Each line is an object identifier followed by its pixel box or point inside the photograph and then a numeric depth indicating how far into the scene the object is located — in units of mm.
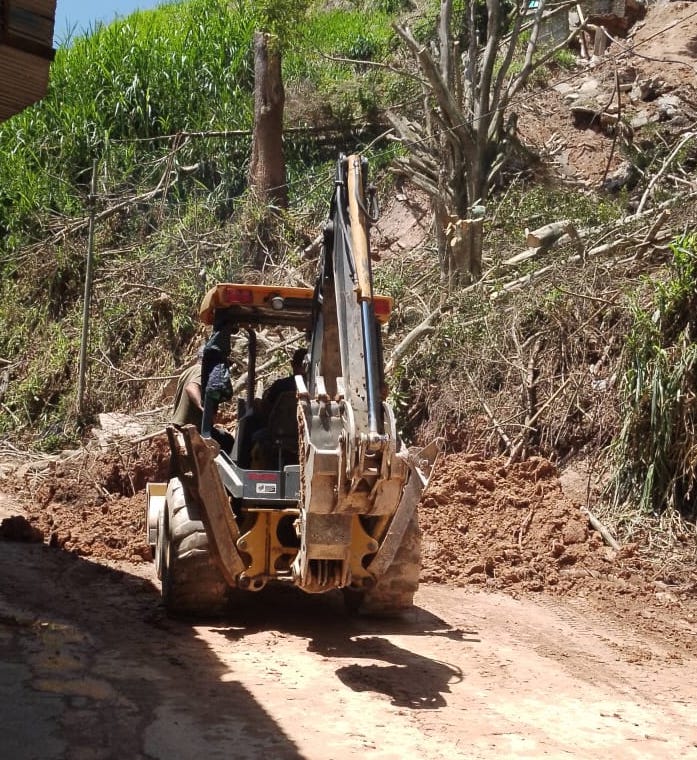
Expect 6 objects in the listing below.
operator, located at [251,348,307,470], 7328
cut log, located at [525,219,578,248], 12828
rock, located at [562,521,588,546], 9547
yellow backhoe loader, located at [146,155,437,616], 5742
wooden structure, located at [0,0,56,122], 3604
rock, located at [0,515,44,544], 10023
